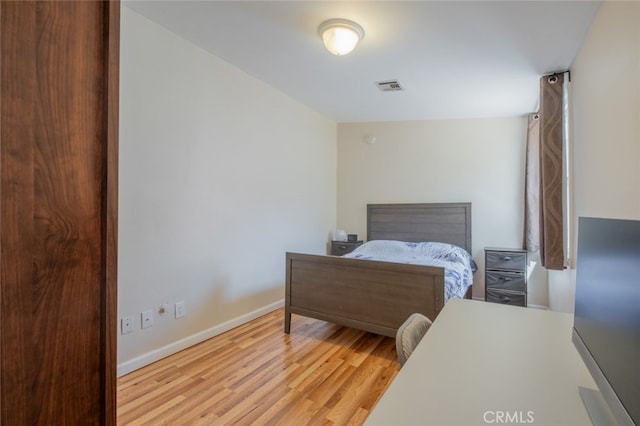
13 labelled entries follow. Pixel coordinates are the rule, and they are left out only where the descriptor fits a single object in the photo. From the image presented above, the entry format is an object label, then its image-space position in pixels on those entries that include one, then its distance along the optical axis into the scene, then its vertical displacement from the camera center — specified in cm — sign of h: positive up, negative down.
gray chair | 118 -46
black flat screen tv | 68 -24
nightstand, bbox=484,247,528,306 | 365 -68
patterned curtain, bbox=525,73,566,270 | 275 +41
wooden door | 73 +0
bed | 243 -62
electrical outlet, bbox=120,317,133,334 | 221 -77
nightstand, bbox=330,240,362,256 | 455 -45
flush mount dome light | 218 +123
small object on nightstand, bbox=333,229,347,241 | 472 -30
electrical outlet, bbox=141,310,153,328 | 234 -76
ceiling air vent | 321 +131
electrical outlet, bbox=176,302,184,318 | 258 -77
